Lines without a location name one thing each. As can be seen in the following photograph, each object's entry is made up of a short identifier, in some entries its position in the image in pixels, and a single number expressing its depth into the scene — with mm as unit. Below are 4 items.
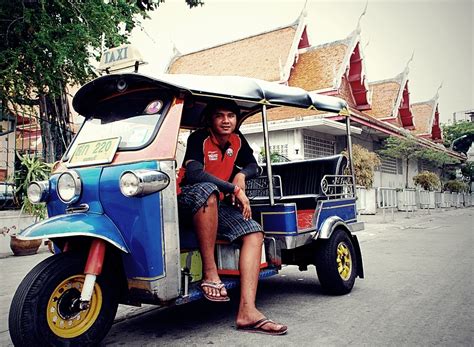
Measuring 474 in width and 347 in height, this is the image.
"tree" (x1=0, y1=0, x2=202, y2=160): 7051
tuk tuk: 2652
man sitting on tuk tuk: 3215
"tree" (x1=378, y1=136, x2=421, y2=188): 18156
